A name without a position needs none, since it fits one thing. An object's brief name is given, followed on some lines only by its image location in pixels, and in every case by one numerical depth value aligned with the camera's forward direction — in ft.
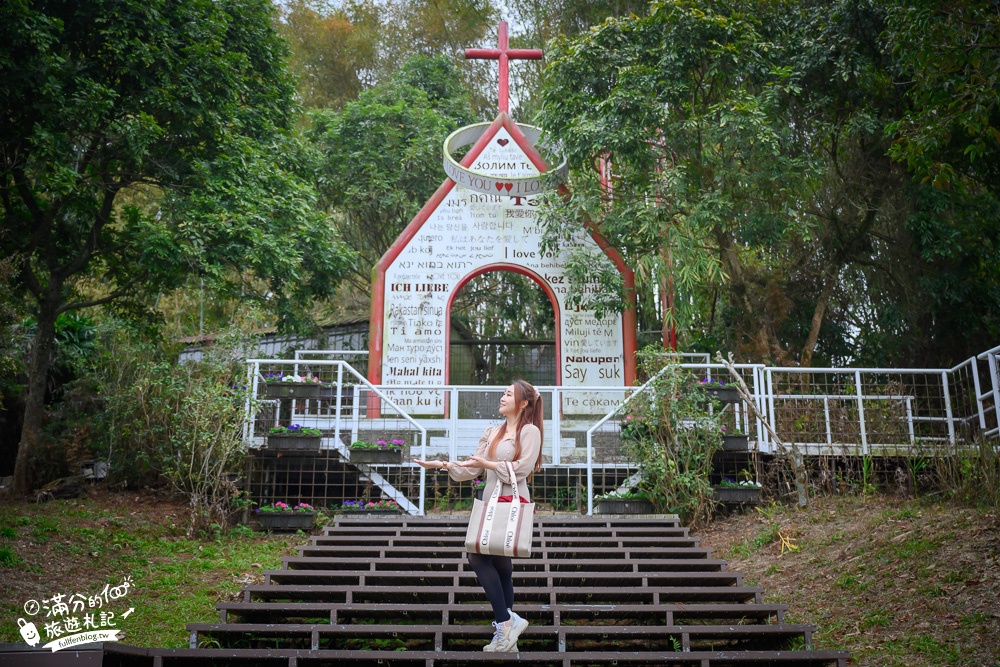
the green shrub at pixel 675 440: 33.14
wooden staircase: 19.03
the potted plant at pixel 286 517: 34.24
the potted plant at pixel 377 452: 35.29
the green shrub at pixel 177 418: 34.73
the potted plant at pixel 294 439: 35.19
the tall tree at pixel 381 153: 61.46
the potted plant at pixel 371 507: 34.14
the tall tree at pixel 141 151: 37.70
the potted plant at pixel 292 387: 36.94
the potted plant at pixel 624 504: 33.27
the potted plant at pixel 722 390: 35.35
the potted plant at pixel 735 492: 33.58
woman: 17.76
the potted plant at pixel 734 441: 34.65
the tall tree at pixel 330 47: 77.00
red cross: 50.90
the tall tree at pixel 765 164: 42.73
